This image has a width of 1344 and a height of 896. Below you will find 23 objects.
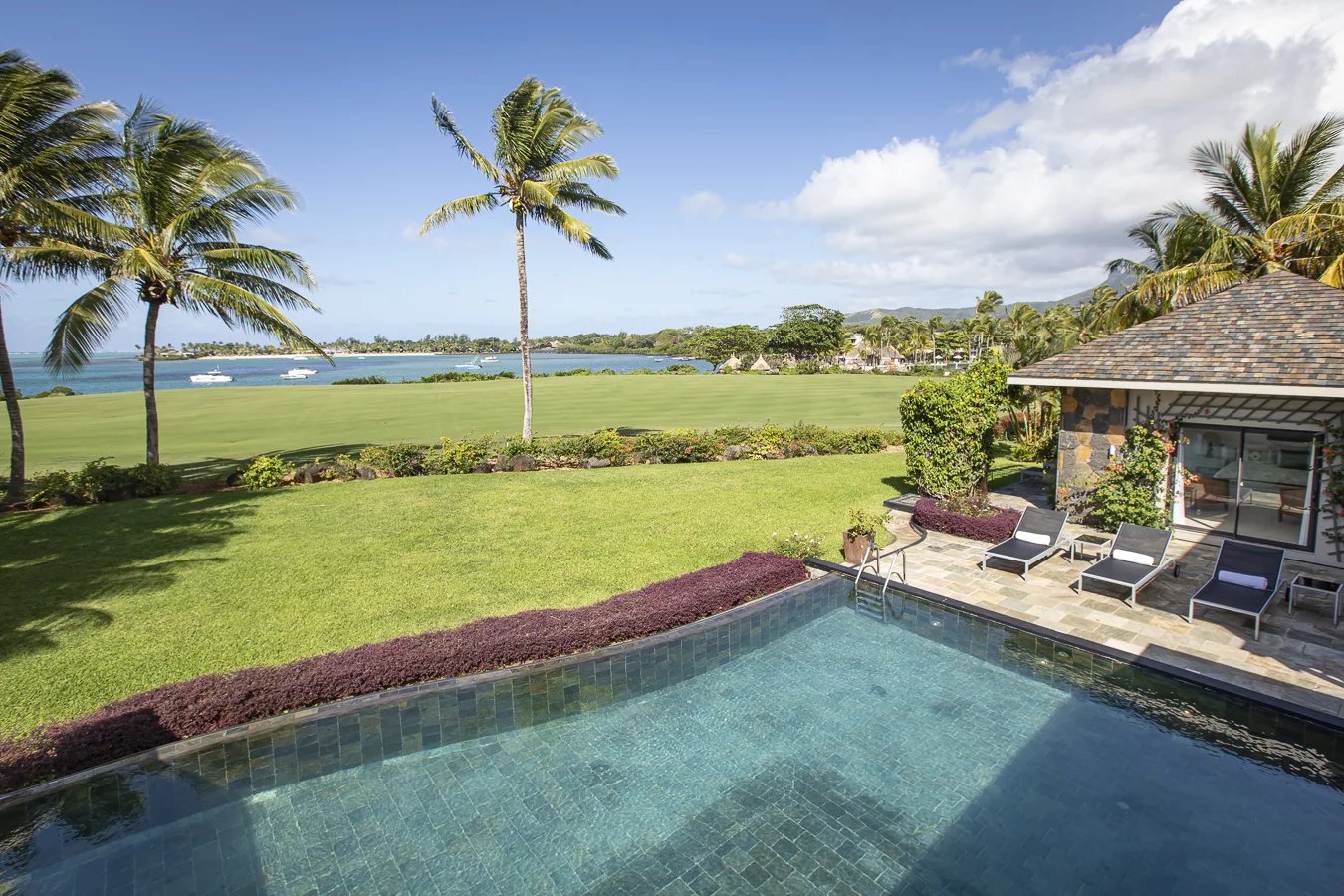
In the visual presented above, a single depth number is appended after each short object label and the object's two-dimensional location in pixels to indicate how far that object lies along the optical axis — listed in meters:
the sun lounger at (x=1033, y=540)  10.27
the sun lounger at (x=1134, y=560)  9.11
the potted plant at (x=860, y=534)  10.55
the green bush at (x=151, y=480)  15.06
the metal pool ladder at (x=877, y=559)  9.60
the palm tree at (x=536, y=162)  18.20
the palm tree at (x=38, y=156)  13.08
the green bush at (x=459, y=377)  61.57
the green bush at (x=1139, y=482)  11.66
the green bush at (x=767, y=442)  21.61
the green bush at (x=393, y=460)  18.03
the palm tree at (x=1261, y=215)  16.09
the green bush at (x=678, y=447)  20.55
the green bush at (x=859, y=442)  22.48
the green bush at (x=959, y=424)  13.16
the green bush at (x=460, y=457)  18.44
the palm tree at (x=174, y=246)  15.21
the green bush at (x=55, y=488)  14.21
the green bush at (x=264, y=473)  16.31
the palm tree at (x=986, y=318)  82.19
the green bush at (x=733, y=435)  22.22
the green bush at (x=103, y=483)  14.48
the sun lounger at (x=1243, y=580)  8.12
